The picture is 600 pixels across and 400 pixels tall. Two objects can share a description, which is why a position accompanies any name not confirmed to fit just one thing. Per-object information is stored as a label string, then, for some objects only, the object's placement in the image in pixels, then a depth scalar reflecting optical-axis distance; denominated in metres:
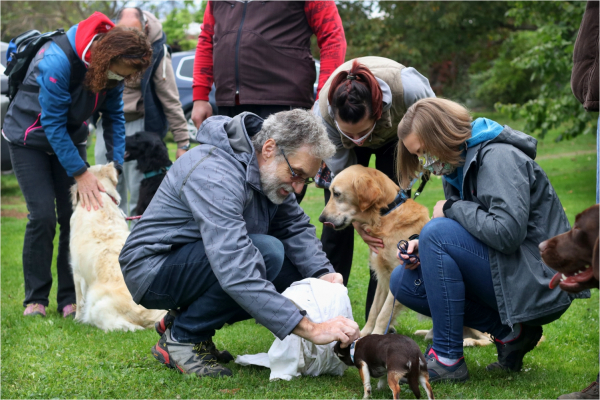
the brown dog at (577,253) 2.25
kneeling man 2.84
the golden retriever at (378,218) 4.10
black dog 6.02
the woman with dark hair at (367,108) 3.57
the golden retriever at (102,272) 4.40
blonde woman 2.94
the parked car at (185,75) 13.16
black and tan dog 2.72
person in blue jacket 4.32
